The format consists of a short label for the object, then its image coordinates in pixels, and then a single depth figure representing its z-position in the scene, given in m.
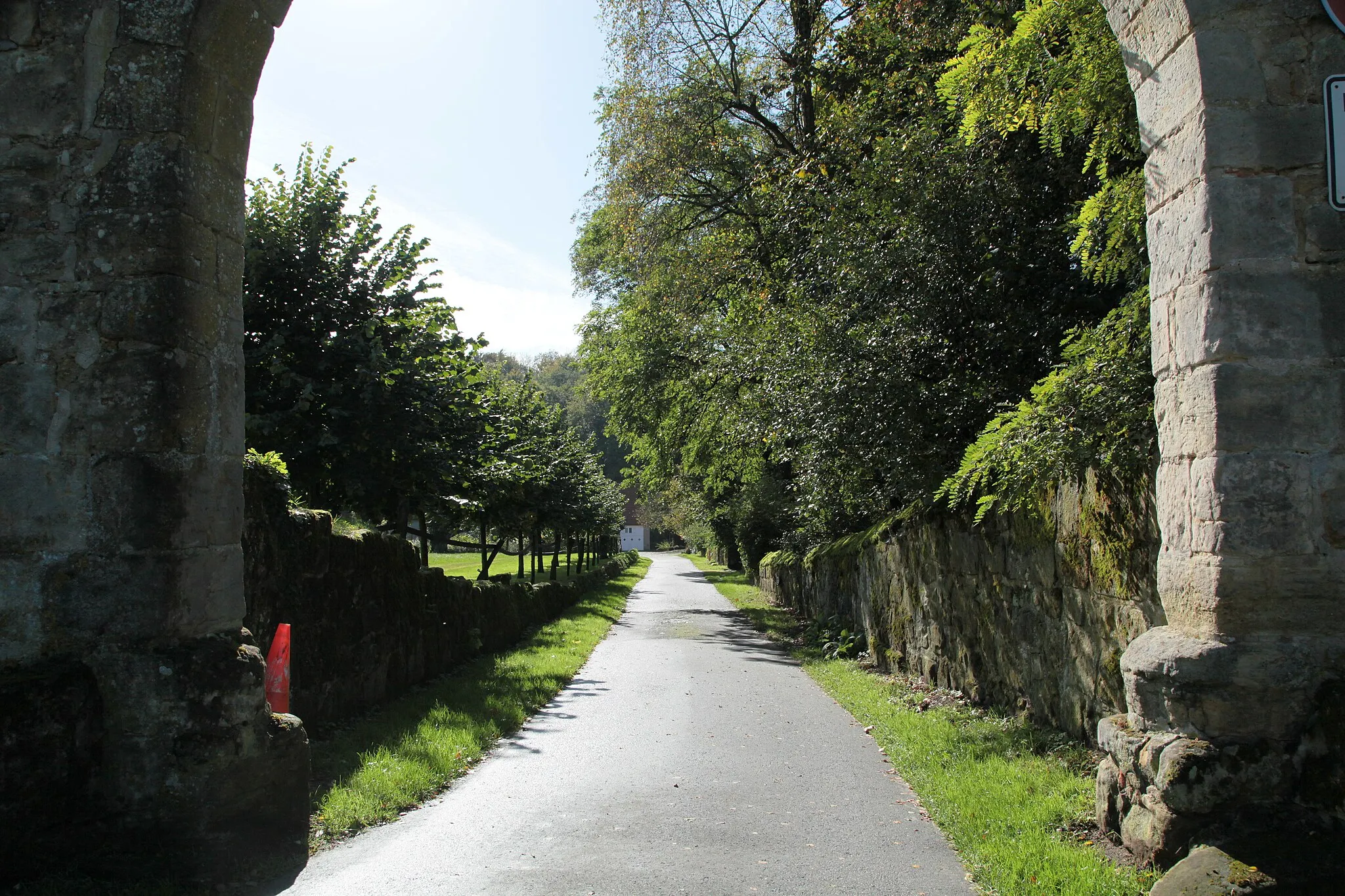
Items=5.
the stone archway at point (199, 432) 3.75
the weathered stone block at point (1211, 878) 3.35
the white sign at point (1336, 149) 3.80
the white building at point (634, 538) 115.94
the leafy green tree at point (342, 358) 9.91
